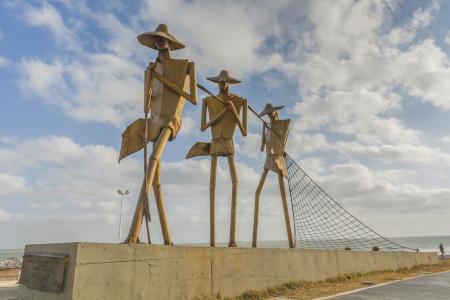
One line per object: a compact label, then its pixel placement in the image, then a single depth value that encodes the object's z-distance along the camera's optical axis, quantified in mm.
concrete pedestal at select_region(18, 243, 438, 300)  4973
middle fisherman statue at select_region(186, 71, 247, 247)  8641
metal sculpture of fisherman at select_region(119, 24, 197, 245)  6852
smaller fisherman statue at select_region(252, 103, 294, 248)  10169
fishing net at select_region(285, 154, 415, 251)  10906
